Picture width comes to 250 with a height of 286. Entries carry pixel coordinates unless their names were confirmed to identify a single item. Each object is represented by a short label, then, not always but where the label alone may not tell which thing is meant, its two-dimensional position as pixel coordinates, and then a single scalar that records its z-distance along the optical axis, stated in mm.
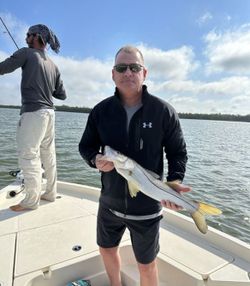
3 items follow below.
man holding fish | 1870
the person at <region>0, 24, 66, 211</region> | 3257
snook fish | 1704
